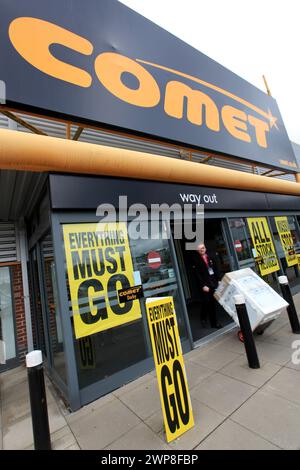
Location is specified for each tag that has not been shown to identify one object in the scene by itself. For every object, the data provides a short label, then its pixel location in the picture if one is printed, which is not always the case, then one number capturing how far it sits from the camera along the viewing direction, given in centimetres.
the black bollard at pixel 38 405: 197
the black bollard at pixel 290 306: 400
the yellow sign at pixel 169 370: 216
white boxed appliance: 350
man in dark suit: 494
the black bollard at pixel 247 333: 316
